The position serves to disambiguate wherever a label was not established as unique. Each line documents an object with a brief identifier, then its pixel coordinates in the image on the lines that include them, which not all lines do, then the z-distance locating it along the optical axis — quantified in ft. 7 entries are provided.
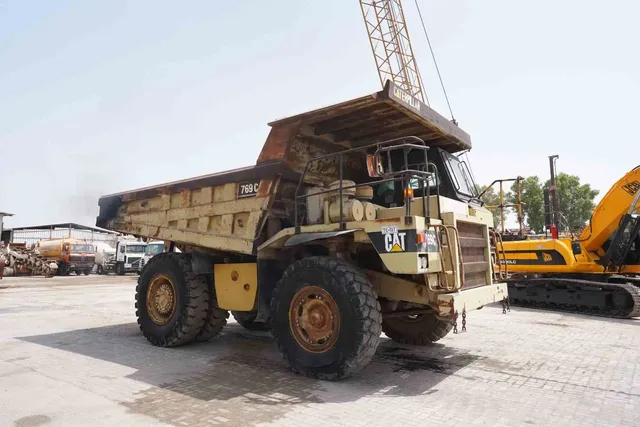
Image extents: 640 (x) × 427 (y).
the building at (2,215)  100.33
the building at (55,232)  156.46
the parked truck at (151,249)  98.22
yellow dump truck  15.57
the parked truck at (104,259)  115.03
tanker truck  101.40
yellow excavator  33.50
